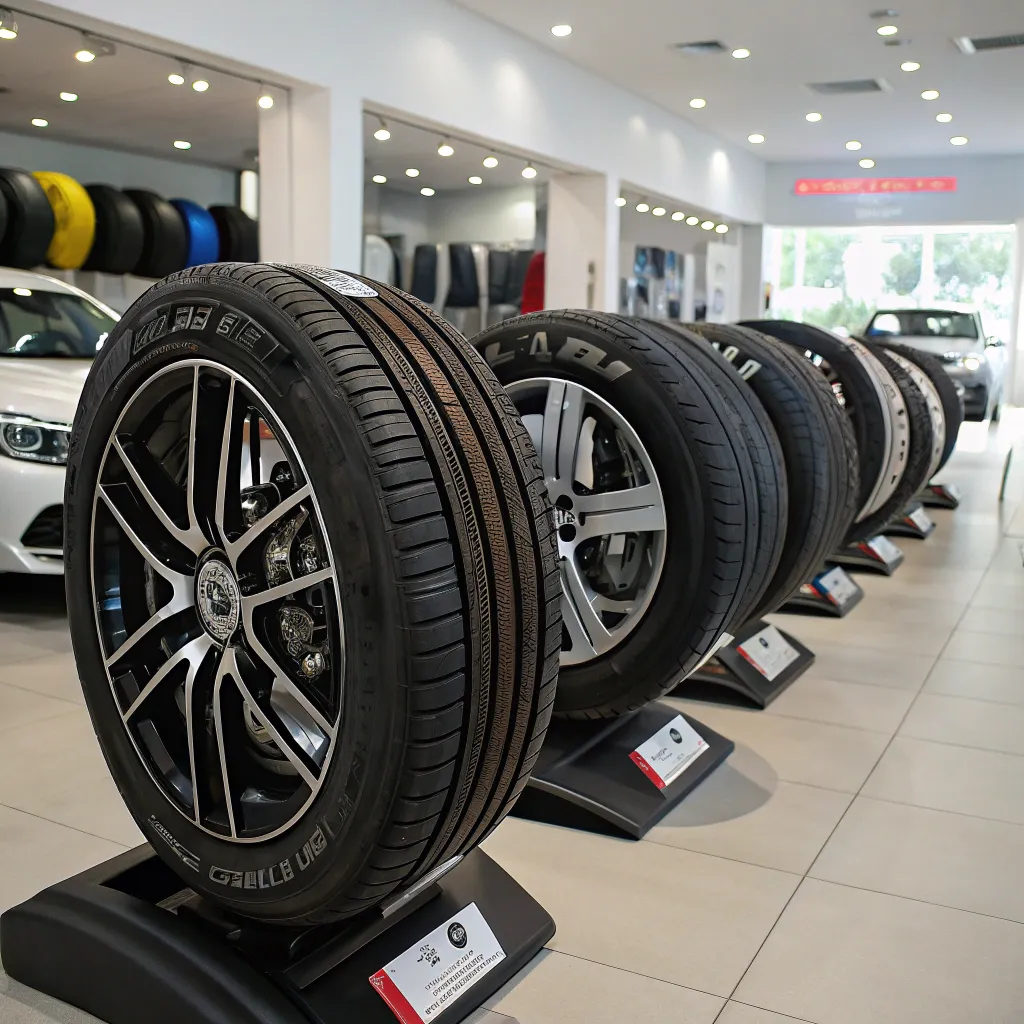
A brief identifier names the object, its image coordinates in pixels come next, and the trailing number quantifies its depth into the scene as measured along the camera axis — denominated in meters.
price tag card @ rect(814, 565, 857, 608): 5.01
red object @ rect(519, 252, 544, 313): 12.95
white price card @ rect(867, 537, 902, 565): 6.02
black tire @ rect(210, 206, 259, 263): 10.23
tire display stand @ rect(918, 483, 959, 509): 8.49
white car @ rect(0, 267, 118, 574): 4.31
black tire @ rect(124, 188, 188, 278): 9.37
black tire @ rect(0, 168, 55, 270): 7.98
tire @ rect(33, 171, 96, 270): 8.63
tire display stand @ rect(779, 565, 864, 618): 4.97
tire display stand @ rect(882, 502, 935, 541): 7.13
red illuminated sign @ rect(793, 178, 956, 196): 19.73
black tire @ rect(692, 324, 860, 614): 3.29
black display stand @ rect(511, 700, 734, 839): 2.62
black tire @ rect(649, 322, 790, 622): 2.75
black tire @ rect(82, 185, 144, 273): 8.98
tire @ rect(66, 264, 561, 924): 1.45
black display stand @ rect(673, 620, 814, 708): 3.63
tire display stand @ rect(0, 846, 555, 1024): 1.63
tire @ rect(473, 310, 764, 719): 2.62
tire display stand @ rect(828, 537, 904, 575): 5.93
